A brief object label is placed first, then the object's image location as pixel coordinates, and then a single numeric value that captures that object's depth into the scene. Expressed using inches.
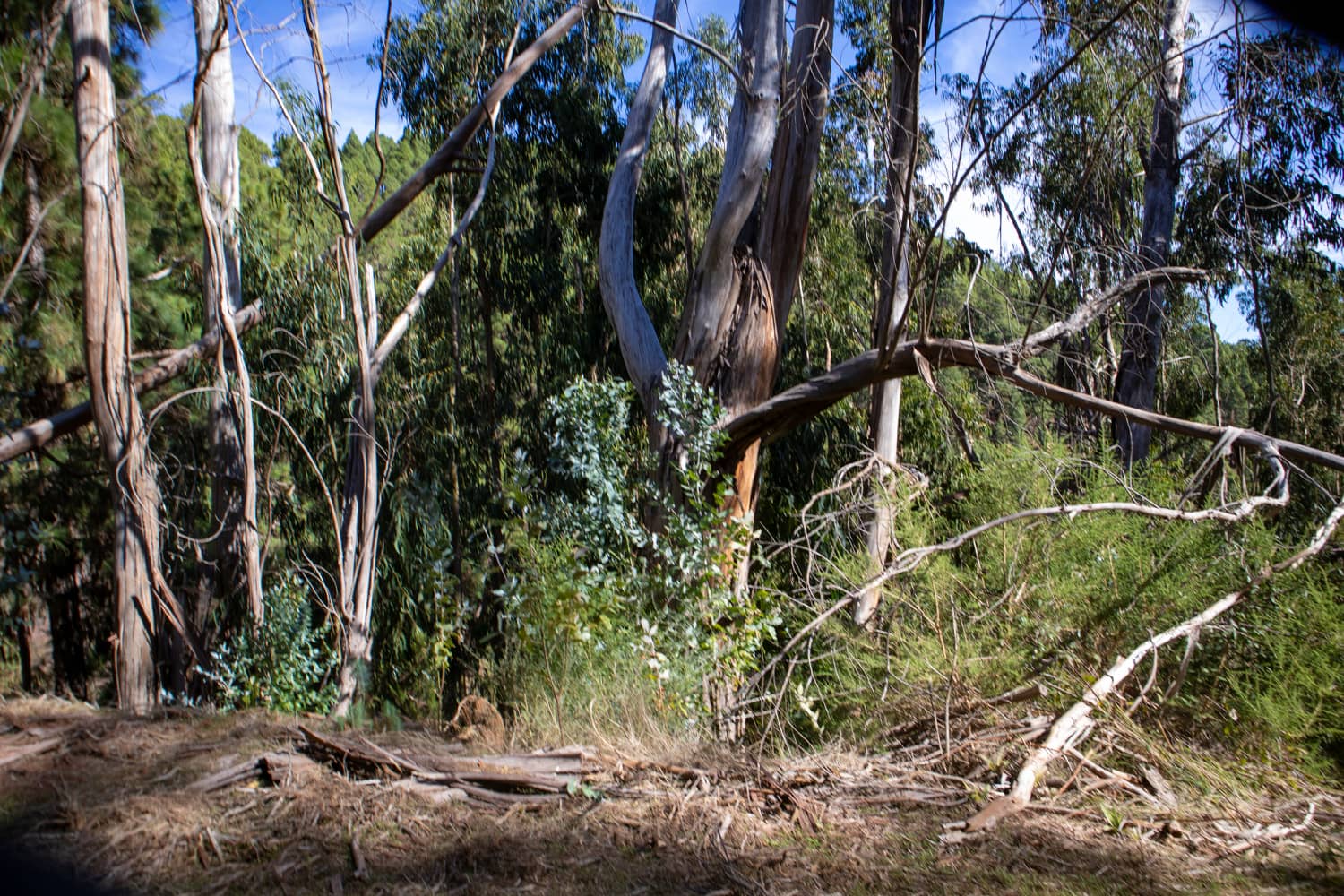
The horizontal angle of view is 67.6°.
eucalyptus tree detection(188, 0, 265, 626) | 270.8
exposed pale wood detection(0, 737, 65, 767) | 139.6
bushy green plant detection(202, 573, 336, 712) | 237.8
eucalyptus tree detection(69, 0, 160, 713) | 233.3
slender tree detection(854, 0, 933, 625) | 228.2
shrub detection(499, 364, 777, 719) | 198.4
